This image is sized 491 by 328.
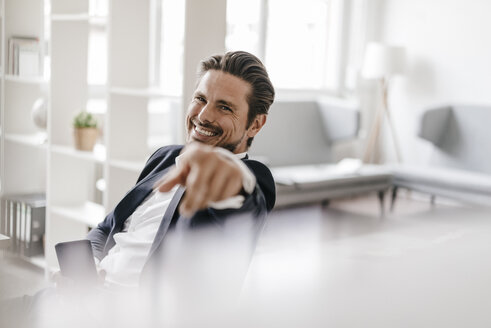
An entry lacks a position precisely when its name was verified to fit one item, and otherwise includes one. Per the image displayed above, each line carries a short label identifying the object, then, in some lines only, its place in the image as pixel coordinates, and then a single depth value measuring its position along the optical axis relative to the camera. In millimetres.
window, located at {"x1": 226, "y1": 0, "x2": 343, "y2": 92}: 5289
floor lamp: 5449
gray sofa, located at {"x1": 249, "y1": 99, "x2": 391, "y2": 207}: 4324
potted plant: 2633
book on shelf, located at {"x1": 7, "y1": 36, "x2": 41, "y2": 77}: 2787
